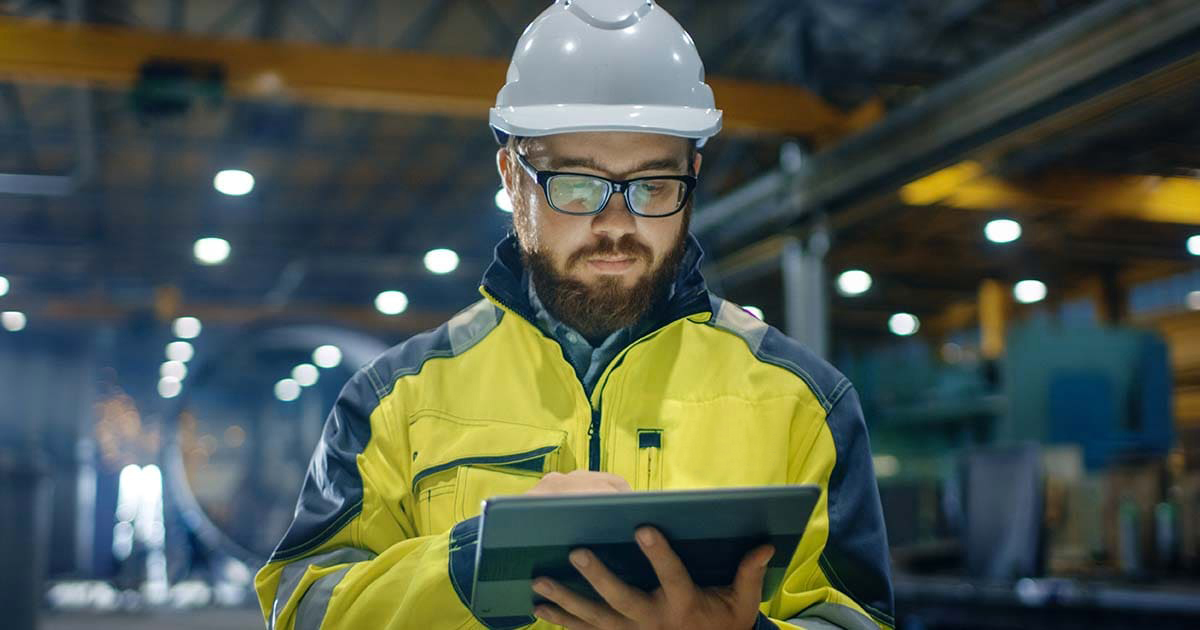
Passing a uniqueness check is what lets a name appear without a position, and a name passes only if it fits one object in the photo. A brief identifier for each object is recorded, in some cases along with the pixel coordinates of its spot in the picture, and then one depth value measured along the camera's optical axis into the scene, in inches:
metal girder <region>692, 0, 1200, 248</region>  179.8
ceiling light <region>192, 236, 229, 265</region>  466.6
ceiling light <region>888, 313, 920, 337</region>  410.3
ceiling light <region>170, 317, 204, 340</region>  621.9
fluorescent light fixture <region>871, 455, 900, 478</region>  410.0
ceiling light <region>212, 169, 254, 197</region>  393.1
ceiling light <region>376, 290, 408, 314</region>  616.2
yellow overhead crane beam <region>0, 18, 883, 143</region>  258.5
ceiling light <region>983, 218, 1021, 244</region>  289.7
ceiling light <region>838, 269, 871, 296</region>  322.3
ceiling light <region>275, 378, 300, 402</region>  442.3
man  52.7
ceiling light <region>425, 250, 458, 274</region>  518.6
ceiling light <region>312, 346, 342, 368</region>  443.2
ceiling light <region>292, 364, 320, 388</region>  445.4
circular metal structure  447.2
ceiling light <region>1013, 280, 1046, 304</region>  350.6
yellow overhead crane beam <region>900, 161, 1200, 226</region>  212.1
